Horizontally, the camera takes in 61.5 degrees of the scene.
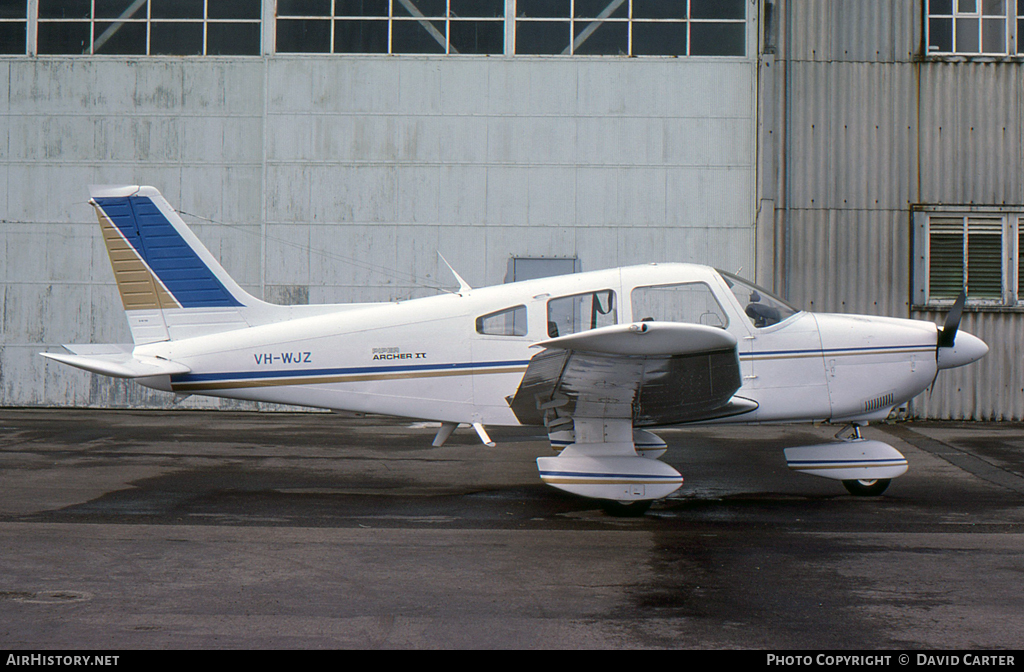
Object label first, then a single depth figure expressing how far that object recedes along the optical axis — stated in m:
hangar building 16.48
